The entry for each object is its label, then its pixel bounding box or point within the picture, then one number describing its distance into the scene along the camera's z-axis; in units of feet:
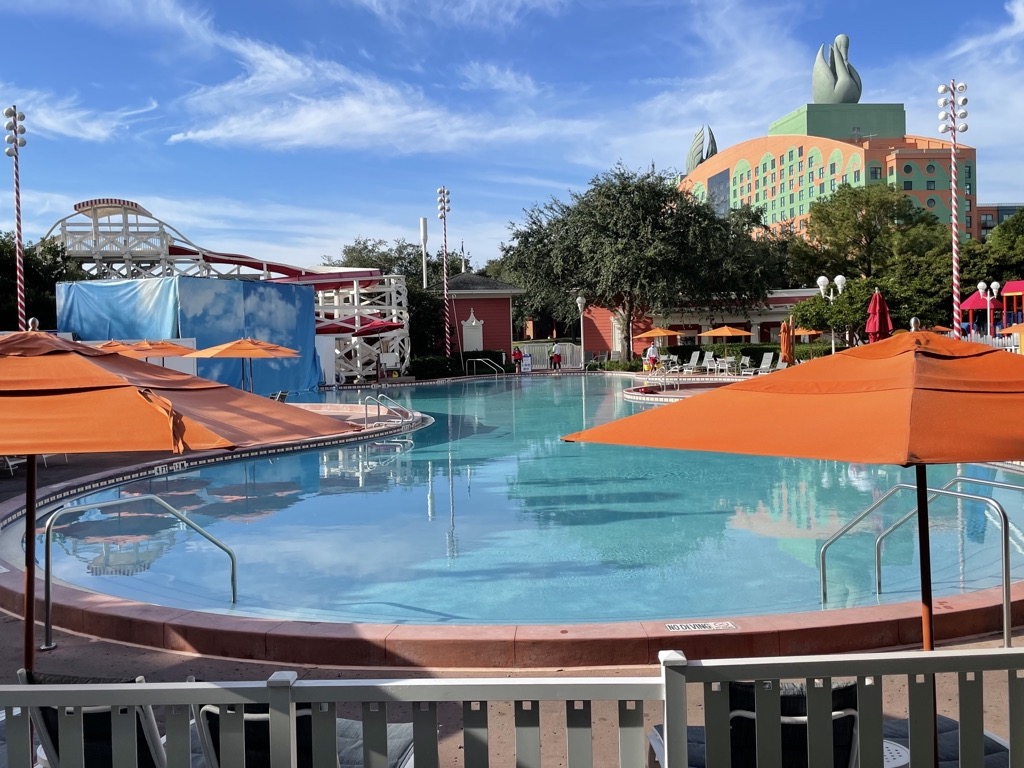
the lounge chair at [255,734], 7.48
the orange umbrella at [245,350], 50.90
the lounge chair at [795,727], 7.74
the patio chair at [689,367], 101.24
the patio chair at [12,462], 38.27
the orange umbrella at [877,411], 8.01
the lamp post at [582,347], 120.88
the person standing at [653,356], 108.22
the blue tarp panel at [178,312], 71.05
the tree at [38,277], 79.05
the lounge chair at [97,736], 7.55
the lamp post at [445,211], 124.77
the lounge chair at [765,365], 89.67
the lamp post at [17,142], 64.75
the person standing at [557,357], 133.08
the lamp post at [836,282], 86.74
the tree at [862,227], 160.76
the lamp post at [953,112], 69.51
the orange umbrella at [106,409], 8.99
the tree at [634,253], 114.52
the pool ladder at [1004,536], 14.14
